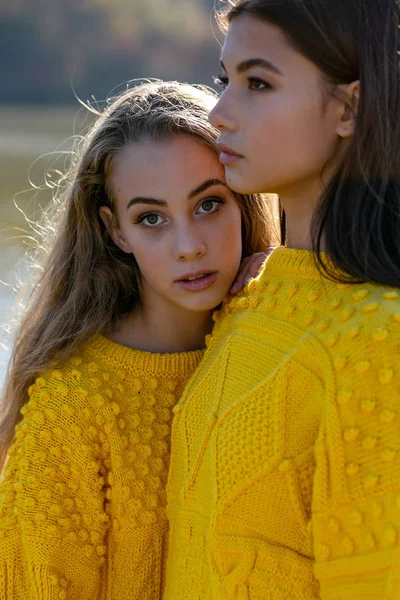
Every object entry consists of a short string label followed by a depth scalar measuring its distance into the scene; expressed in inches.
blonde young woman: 64.5
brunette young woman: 48.5
